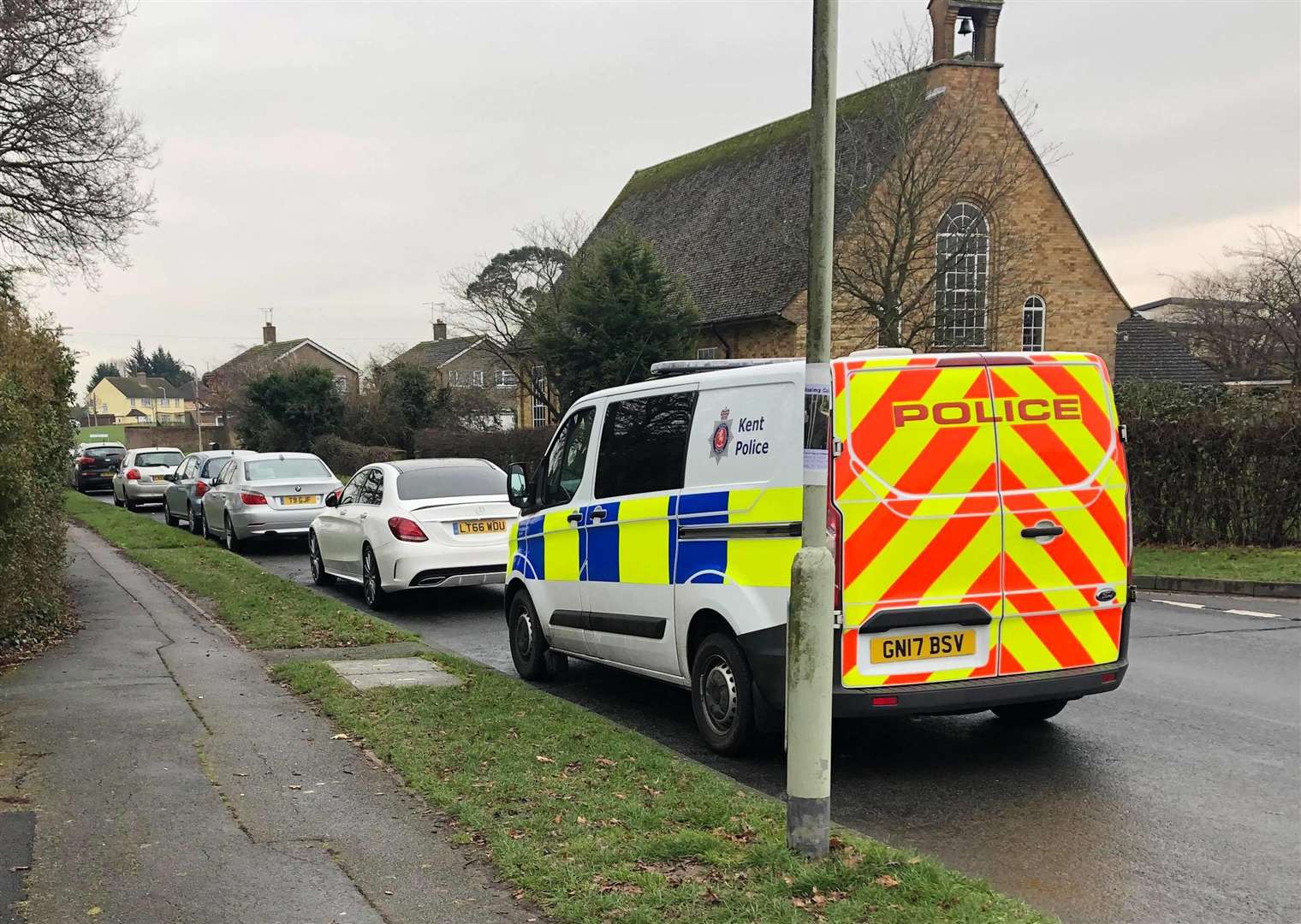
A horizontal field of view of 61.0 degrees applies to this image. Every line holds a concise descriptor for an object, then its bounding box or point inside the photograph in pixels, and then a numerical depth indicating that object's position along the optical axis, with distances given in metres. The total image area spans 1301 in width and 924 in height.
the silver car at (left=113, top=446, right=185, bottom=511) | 28.22
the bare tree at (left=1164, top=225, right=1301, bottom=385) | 42.03
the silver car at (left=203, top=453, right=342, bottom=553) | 17.23
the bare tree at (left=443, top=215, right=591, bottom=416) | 36.56
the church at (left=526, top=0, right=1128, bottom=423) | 30.50
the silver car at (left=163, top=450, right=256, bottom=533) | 20.91
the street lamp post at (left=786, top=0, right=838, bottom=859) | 4.16
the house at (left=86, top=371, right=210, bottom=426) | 130.50
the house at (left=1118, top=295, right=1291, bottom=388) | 46.31
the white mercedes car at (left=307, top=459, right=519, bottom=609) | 11.56
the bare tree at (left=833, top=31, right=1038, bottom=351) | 26.72
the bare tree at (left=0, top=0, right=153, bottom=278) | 20.14
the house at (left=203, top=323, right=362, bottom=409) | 64.12
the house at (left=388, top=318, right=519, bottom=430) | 40.97
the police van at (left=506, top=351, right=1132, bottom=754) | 5.43
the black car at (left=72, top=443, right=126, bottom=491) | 36.66
